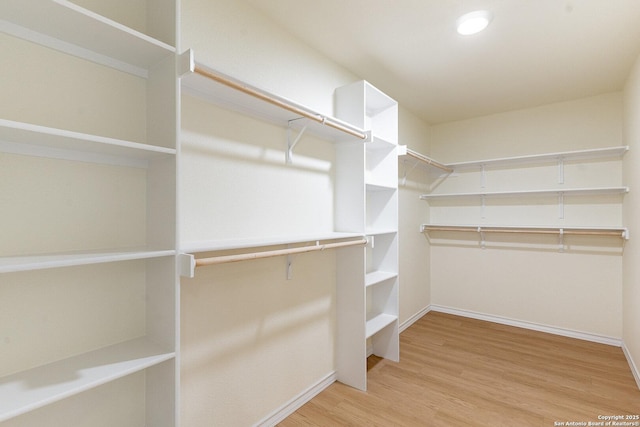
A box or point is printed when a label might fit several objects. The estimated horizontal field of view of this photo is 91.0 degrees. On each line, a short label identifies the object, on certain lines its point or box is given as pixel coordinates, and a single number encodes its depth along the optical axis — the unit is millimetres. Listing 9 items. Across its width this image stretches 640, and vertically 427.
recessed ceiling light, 1906
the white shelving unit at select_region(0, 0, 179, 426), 992
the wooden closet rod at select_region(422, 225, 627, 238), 2955
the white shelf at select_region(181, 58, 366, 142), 1432
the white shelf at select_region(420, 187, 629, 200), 2924
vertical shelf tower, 2338
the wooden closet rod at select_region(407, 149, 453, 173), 3094
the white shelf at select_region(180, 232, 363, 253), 1309
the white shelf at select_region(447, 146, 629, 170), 3006
